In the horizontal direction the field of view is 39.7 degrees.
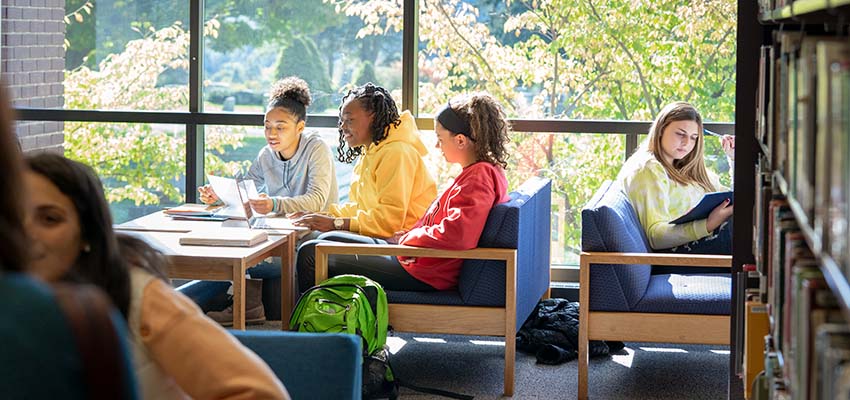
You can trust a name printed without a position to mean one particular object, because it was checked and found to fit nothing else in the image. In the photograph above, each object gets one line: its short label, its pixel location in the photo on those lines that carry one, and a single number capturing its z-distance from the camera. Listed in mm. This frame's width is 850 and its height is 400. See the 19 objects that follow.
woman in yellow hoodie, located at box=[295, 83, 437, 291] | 4773
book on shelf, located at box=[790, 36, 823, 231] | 1661
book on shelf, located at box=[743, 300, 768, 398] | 2744
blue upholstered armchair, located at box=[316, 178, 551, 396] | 4203
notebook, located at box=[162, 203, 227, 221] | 4841
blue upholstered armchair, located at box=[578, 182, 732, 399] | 4168
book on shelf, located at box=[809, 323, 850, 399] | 1427
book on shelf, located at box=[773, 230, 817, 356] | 1948
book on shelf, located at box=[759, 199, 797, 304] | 2262
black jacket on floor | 4699
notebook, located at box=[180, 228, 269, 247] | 4180
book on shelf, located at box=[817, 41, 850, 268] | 1310
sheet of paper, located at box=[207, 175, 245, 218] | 4594
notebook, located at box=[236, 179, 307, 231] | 4542
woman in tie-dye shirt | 4547
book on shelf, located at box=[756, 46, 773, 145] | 2748
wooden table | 3982
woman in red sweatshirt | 4199
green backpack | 3949
